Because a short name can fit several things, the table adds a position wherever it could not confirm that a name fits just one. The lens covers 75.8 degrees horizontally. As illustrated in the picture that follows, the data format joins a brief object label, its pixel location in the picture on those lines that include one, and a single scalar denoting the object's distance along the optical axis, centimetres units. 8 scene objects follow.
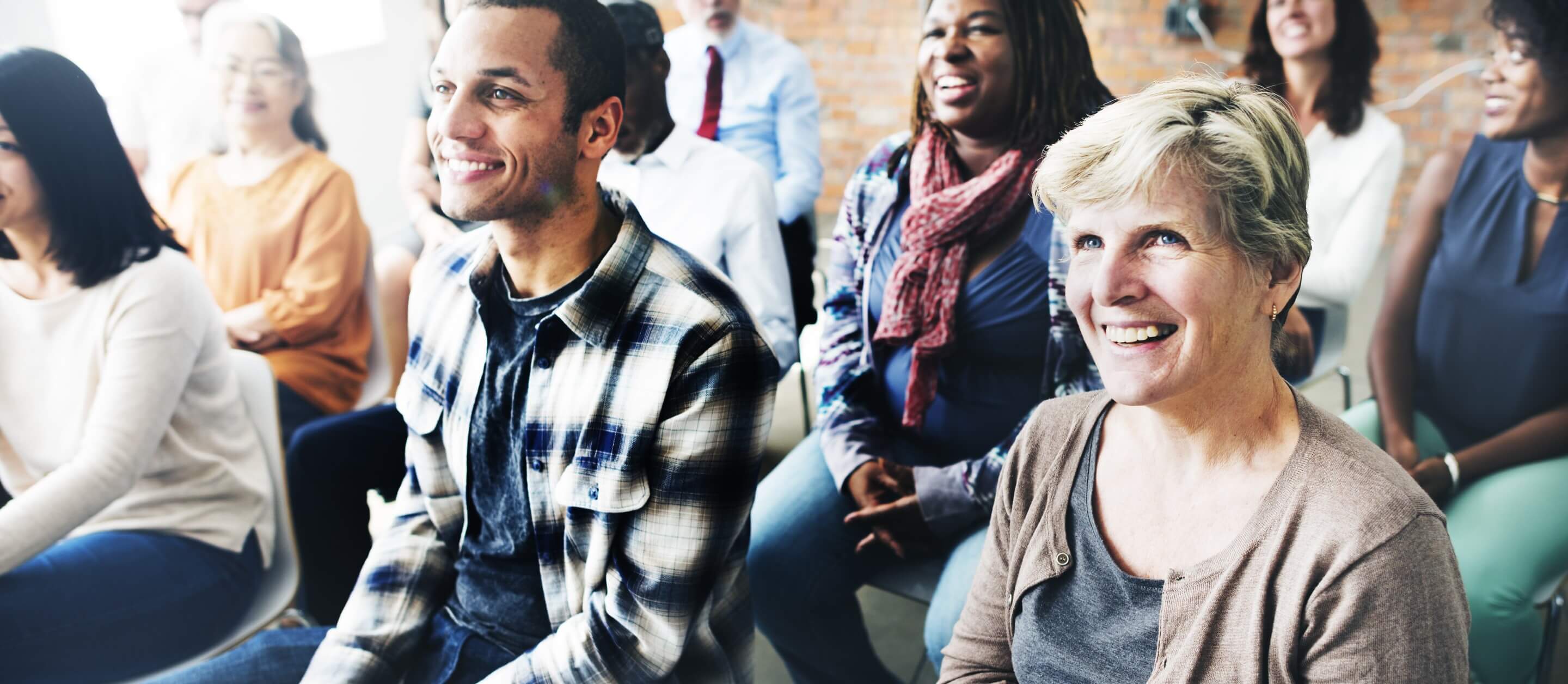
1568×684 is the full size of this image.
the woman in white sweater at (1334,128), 178
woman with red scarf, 162
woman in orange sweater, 177
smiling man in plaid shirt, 122
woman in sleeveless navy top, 162
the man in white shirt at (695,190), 159
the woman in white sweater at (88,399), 143
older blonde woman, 86
